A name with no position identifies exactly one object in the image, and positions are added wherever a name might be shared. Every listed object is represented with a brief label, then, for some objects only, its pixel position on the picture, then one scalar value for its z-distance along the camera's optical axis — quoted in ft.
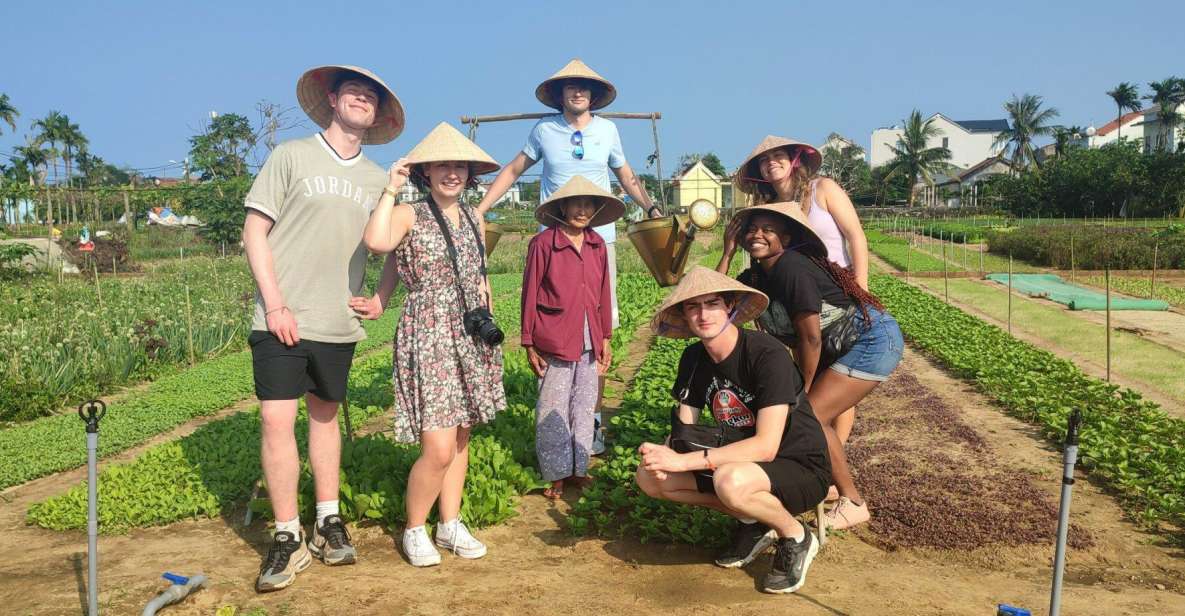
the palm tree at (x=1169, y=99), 191.01
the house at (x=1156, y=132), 194.49
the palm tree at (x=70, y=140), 189.26
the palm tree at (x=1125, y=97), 217.97
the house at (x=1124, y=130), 236.63
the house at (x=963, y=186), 206.69
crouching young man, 11.02
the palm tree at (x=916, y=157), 208.95
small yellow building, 131.77
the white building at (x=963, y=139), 270.67
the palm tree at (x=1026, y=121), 224.12
